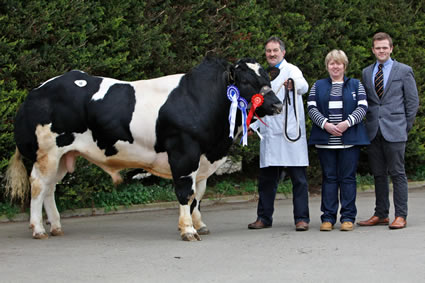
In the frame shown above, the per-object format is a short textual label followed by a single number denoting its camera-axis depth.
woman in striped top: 11.87
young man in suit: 12.03
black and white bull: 11.11
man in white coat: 12.03
